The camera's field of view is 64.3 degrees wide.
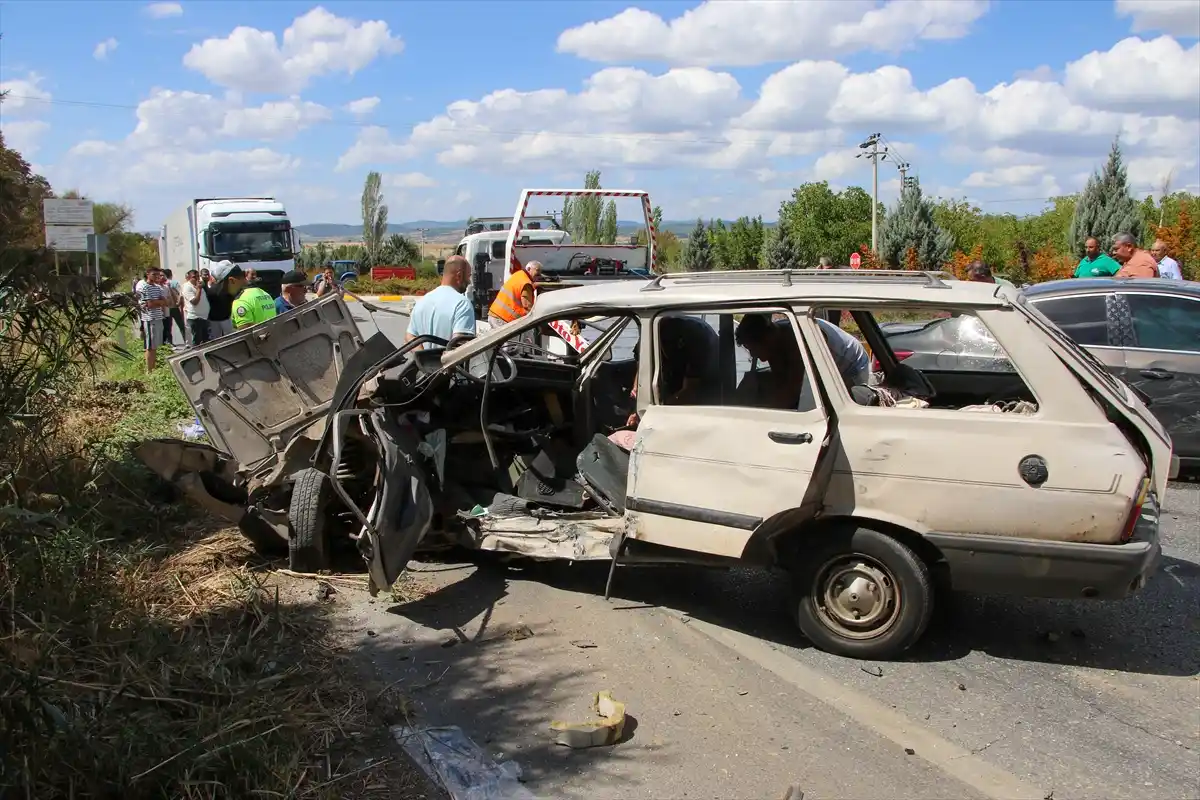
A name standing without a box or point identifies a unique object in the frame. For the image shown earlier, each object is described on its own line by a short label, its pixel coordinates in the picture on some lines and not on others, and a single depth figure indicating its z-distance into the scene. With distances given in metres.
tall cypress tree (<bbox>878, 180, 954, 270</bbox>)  32.41
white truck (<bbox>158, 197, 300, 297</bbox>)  26.89
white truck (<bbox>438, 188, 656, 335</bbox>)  14.81
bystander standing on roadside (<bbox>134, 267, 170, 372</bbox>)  12.73
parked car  7.34
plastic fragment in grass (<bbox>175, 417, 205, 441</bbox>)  8.38
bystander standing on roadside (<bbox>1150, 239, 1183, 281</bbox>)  11.61
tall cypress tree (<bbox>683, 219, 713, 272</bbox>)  42.34
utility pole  39.56
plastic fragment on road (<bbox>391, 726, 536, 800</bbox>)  3.30
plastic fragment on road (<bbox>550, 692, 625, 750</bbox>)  3.61
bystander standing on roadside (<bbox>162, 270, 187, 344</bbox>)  15.39
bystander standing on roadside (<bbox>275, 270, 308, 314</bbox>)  9.25
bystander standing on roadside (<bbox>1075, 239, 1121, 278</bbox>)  11.34
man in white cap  9.03
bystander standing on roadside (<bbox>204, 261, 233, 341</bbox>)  12.46
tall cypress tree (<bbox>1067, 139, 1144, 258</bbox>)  27.23
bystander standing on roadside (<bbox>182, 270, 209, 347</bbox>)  12.93
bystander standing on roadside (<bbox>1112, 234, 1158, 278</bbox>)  10.23
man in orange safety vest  9.78
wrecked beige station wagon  4.04
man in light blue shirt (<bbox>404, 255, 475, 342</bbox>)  7.30
